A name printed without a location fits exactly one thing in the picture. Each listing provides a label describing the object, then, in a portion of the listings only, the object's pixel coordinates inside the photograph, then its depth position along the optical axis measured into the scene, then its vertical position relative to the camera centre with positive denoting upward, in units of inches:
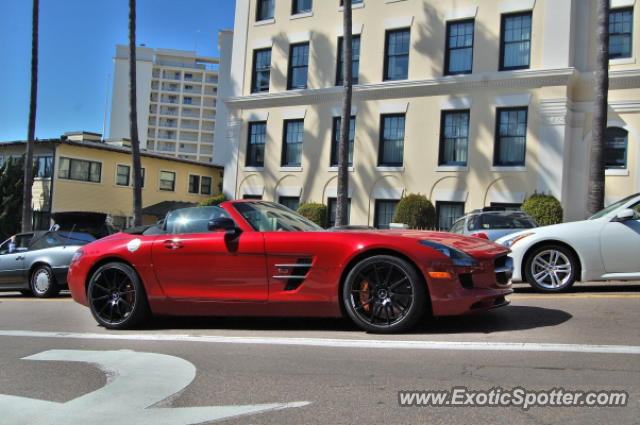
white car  315.6 -1.9
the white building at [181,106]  4252.0 +838.7
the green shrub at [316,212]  897.5 +30.7
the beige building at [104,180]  1321.4 +102.0
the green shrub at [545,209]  720.3 +42.3
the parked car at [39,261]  491.8 -35.8
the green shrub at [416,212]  815.7 +34.6
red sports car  215.2 -15.2
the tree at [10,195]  1221.7 +45.4
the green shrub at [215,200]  972.8 +44.3
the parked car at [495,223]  440.5 +15.1
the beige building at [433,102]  762.8 +191.4
